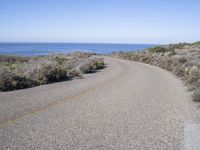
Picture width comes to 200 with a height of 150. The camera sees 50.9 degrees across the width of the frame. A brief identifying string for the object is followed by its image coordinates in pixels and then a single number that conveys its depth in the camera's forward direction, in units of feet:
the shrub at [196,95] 28.06
